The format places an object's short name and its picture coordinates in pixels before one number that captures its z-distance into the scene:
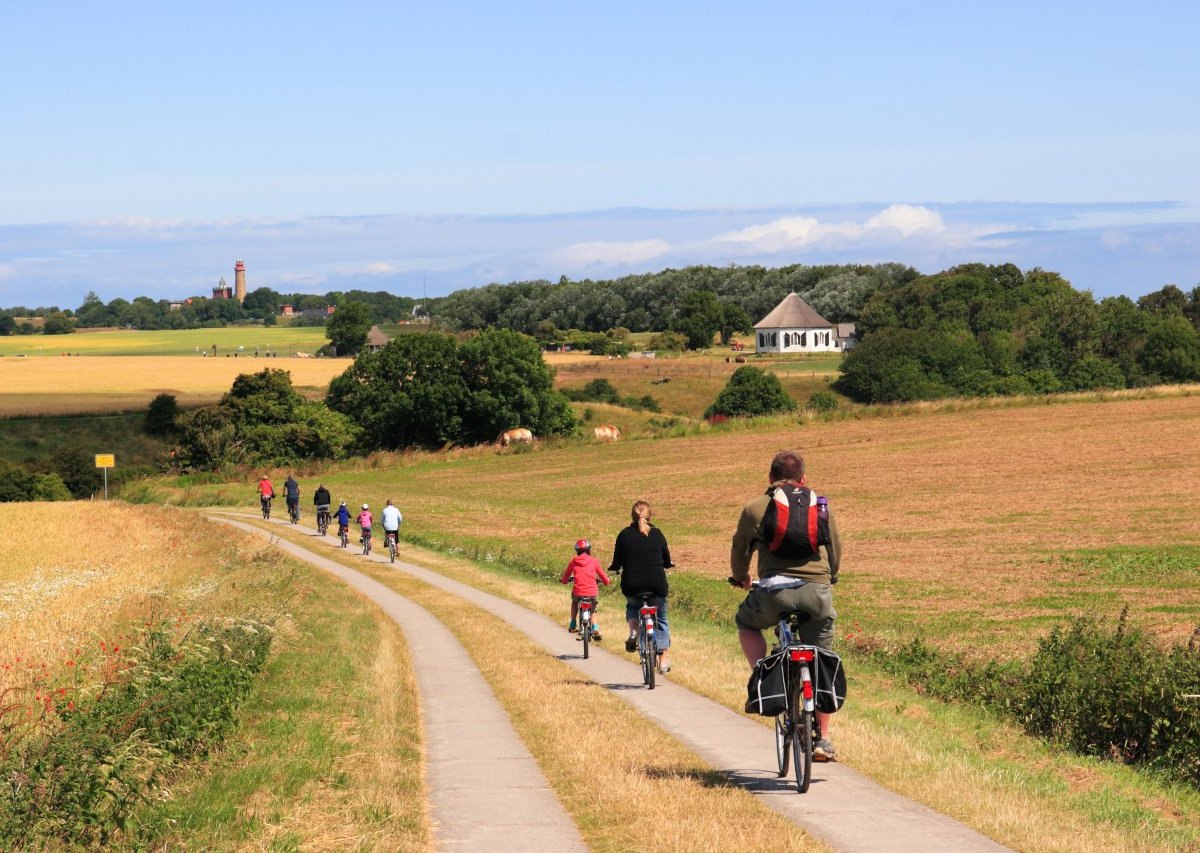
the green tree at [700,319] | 171.38
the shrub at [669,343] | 162.88
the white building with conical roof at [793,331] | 159.75
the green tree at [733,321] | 179.00
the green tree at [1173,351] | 126.31
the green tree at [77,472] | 92.81
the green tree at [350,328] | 173.88
